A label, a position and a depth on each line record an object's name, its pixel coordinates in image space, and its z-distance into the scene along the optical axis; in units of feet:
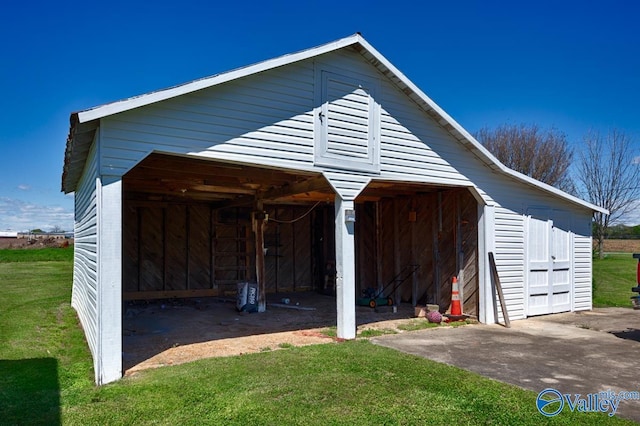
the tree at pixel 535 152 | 83.97
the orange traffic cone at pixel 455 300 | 31.35
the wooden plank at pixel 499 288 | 29.19
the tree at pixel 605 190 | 72.90
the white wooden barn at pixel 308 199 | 19.16
